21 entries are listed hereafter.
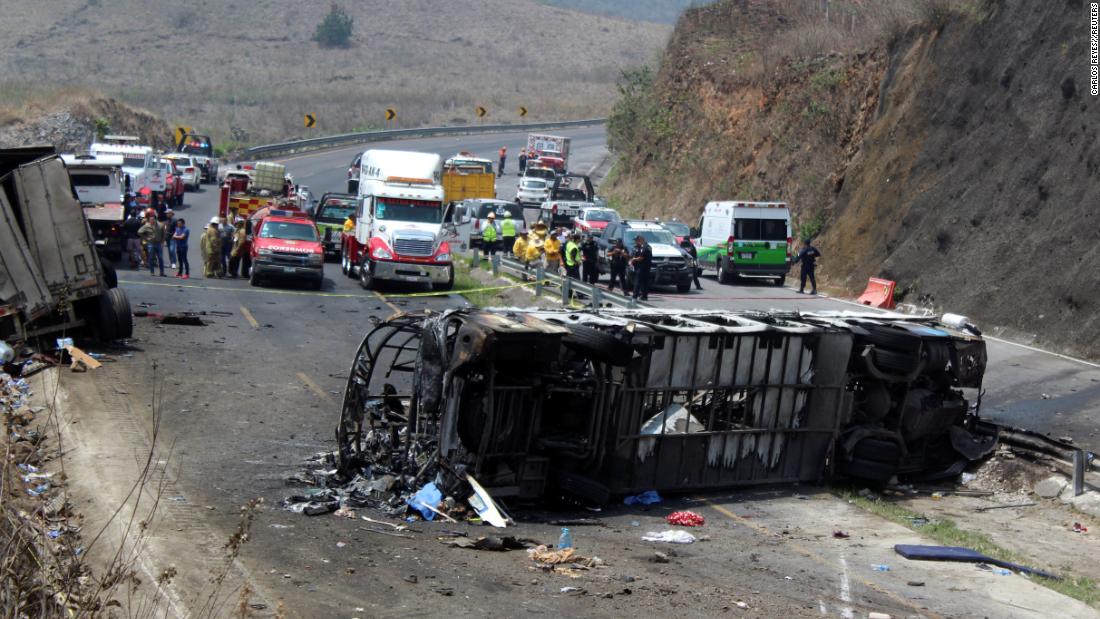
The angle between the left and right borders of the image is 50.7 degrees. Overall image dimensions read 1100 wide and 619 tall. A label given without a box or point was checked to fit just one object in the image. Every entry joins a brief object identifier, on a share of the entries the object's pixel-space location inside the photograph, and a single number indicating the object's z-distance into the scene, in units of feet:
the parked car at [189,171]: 193.47
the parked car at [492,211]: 140.16
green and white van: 114.52
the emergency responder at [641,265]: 93.76
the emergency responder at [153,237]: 103.76
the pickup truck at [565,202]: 143.70
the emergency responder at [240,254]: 106.73
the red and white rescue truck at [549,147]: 226.79
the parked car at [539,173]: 196.95
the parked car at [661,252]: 106.11
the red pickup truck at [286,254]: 99.55
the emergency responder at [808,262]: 107.34
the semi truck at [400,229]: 99.76
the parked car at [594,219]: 130.11
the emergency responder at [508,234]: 130.31
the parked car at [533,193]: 187.21
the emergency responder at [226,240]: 106.01
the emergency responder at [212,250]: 104.22
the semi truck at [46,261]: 59.52
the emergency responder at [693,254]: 107.70
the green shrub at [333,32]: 424.05
